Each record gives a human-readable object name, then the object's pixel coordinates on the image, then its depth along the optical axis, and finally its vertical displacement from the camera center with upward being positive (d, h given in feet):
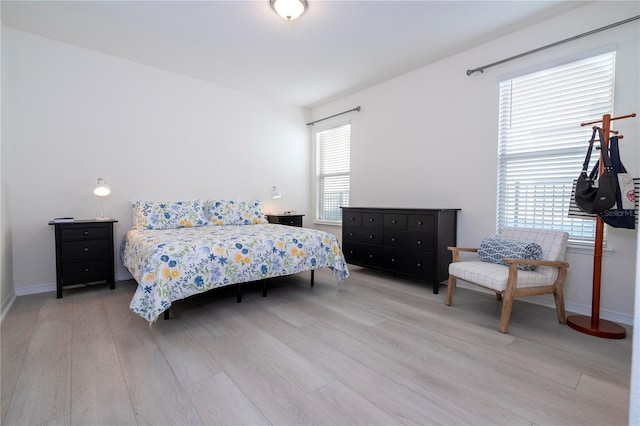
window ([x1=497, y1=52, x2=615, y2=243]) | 8.49 +2.15
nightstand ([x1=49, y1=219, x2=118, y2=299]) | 9.67 -1.74
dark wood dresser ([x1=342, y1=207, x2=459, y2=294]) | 10.48 -1.38
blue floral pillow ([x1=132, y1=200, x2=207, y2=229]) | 11.36 -0.47
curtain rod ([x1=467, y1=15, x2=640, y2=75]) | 7.73 +4.83
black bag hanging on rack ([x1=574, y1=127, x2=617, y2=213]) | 6.84 +0.46
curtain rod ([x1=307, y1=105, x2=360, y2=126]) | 14.77 +4.83
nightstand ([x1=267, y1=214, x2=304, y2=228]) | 15.25 -0.81
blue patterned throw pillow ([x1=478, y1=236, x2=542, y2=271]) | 8.16 -1.28
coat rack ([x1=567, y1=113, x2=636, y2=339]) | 7.10 -2.55
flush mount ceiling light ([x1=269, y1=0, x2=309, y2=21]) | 7.97 +5.40
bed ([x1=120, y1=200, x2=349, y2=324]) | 7.33 -1.40
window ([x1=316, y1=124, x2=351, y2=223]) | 16.02 +1.84
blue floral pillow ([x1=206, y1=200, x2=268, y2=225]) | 12.97 -0.44
